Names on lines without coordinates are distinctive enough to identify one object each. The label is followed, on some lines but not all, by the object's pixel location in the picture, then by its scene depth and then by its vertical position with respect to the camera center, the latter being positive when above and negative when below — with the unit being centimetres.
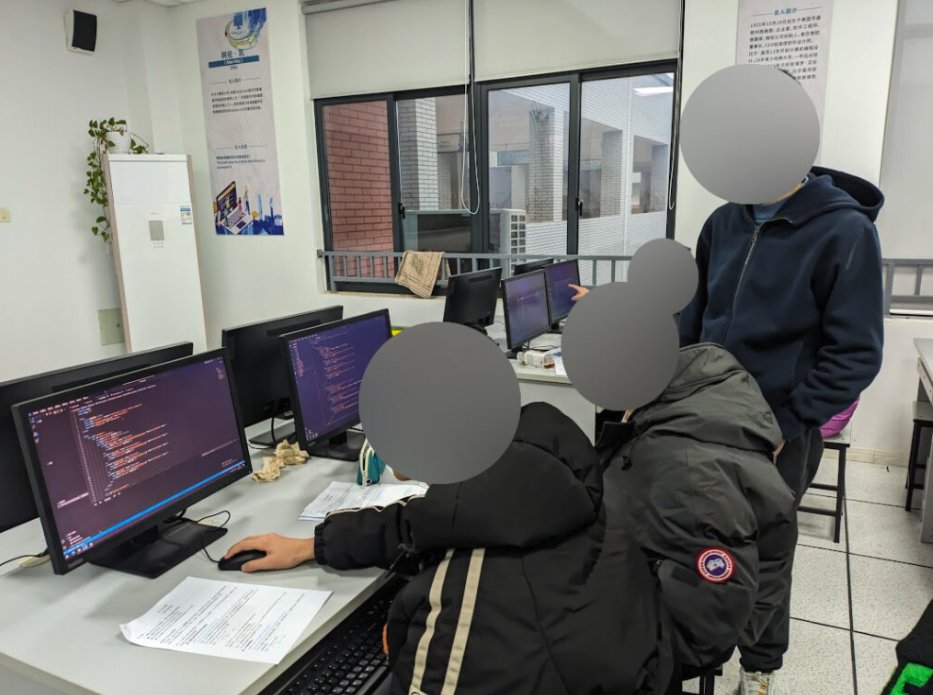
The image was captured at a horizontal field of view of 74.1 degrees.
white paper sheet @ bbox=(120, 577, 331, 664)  107 -72
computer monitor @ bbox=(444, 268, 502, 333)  297 -40
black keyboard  119 -87
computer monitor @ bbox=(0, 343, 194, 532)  133 -46
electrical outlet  448 -72
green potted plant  420 +52
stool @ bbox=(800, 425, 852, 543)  254 -107
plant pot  423 +56
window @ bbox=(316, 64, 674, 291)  385 +32
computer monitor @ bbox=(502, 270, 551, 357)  308 -48
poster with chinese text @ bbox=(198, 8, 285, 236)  447 +73
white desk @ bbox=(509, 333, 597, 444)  299 -86
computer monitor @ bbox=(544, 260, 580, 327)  350 -40
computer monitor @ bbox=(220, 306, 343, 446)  194 -47
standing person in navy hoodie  146 -24
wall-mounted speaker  409 +127
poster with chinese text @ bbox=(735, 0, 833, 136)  306 +85
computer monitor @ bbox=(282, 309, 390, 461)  173 -45
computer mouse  130 -70
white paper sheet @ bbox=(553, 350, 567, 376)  298 -73
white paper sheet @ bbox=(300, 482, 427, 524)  154 -71
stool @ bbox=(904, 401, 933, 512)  273 -100
